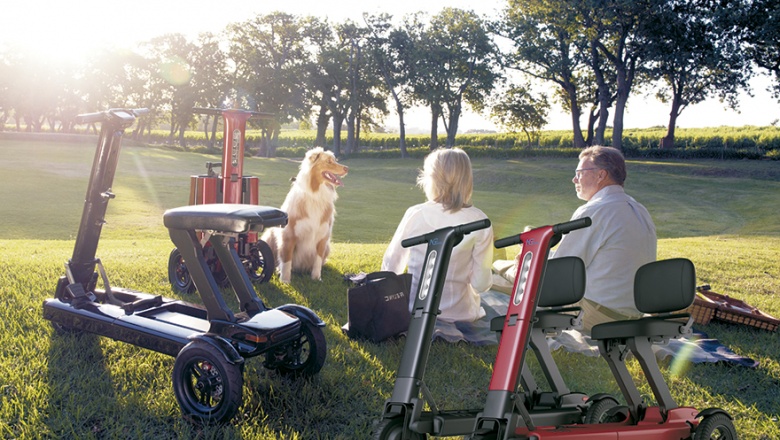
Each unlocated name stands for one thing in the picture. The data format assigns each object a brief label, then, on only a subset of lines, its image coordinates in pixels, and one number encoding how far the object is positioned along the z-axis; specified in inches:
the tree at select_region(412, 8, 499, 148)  1830.7
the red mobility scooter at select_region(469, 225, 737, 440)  98.0
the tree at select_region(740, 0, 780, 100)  1063.0
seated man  183.9
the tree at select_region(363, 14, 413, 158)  1943.9
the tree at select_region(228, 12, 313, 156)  2020.2
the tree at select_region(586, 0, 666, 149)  1190.9
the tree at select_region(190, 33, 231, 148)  2121.1
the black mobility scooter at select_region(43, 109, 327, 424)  131.0
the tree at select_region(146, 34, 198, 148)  2187.5
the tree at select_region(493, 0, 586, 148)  1460.4
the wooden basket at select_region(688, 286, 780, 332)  219.0
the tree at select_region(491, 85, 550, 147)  1929.1
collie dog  276.5
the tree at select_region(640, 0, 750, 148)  1159.0
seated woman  193.3
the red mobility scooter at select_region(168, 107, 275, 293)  251.0
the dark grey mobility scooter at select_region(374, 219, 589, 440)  98.5
